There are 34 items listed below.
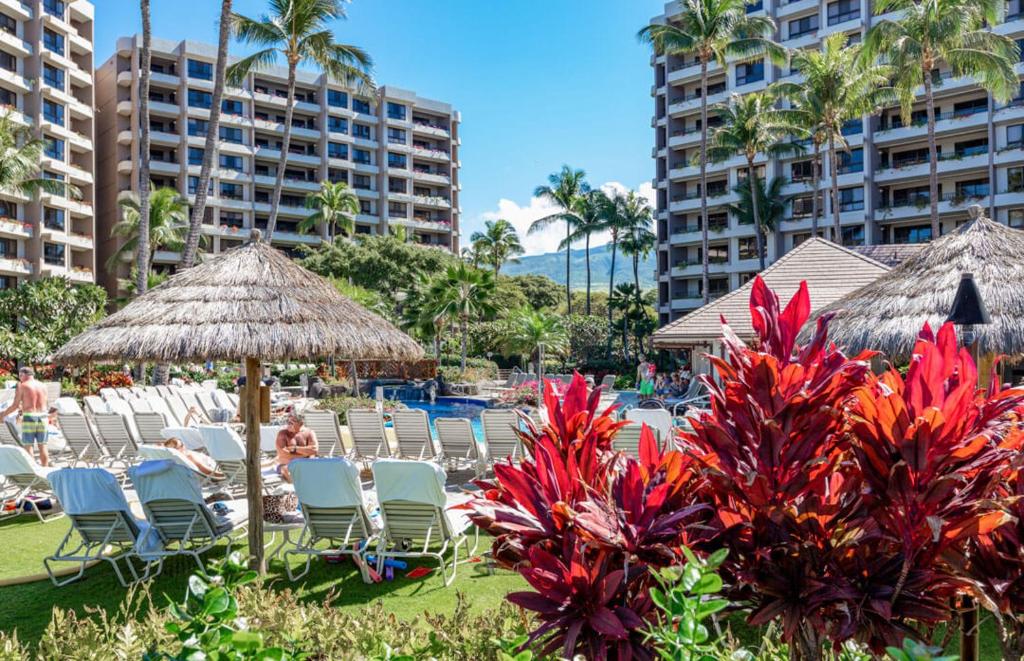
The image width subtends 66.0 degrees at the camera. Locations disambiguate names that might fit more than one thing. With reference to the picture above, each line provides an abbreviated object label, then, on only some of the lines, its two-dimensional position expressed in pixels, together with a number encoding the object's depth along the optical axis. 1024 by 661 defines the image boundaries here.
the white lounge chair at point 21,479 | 8.41
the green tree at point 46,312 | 30.81
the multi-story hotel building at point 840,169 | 40.94
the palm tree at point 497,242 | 59.75
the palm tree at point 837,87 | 32.53
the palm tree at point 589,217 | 53.47
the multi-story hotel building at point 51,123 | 45.81
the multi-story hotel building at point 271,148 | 56.34
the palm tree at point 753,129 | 36.03
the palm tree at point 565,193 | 54.47
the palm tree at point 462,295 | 29.69
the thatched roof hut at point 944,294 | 8.00
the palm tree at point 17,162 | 27.38
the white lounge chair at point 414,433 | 11.43
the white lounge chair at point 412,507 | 6.42
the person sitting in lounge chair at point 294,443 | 9.27
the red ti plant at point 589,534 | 2.02
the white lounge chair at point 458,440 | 10.74
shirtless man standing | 11.52
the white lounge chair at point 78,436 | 11.33
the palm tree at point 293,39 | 24.52
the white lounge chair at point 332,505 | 6.42
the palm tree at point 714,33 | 35.66
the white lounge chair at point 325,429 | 11.85
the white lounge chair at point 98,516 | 6.34
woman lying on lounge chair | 9.45
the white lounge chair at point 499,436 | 10.47
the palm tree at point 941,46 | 25.69
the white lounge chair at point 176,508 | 6.44
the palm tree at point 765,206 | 46.16
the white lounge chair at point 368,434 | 11.53
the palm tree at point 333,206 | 53.44
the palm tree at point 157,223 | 39.06
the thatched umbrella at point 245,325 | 6.62
